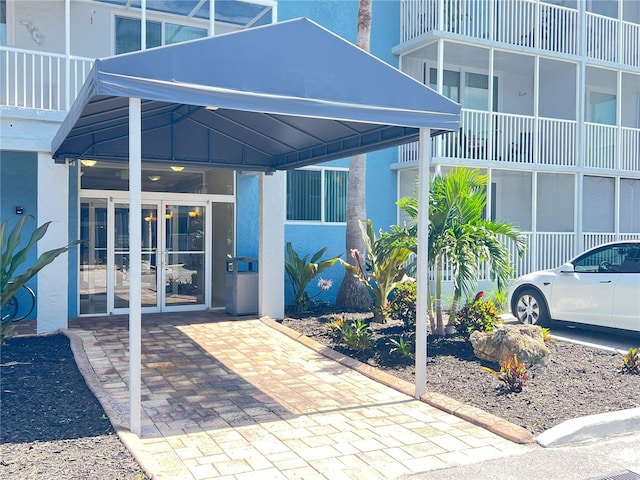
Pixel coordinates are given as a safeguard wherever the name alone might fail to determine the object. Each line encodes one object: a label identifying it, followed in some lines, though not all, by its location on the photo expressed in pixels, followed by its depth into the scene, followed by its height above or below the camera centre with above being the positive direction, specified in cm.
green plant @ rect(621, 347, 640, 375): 747 -157
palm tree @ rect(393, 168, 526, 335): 811 +4
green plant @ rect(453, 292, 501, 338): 863 -119
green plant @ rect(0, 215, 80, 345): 710 -33
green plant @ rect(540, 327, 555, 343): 866 -144
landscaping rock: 742 -139
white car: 916 -88
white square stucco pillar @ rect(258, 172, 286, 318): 1094 -21
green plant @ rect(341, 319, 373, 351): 824 -141
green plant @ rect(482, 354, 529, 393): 653 -154
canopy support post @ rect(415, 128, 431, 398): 658 -29
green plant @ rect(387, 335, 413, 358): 788 -150
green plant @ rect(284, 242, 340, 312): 1138 -76
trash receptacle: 1116 -98
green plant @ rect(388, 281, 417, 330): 934 -109
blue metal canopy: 523 +145
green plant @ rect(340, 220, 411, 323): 962 -56
